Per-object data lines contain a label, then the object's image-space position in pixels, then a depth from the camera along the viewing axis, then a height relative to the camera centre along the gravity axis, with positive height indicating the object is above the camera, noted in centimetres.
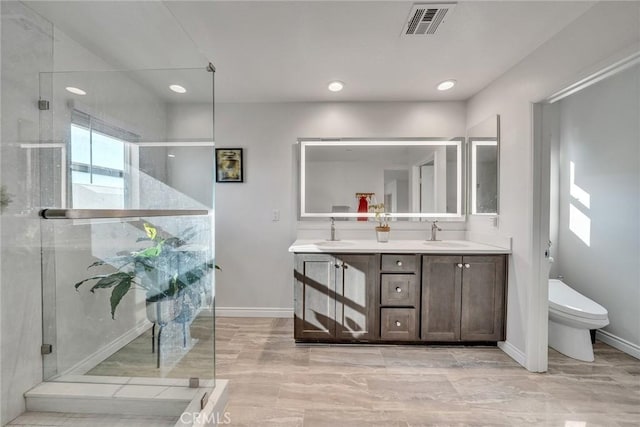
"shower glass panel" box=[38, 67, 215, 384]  142 -7
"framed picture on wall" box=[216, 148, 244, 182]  304 +52
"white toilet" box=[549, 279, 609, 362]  215 -86
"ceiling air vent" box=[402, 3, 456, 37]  158 +115
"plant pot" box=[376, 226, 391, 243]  284 -22
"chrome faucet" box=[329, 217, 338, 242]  295 -20
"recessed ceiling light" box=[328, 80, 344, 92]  254 +116
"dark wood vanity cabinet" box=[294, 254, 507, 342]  240 -74
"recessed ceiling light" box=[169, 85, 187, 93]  175 +76
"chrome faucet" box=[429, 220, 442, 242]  291 -20
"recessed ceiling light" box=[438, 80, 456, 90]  255 +117
